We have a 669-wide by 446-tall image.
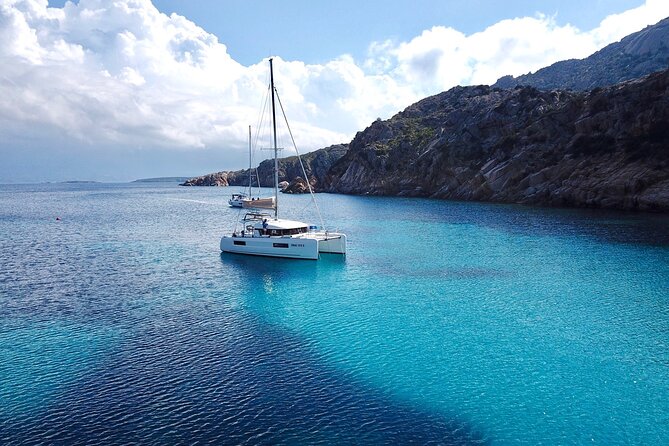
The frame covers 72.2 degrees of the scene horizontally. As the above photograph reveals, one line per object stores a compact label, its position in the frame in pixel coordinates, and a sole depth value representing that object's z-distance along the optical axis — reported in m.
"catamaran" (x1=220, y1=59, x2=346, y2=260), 52.13
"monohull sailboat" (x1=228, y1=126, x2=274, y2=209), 118.94
